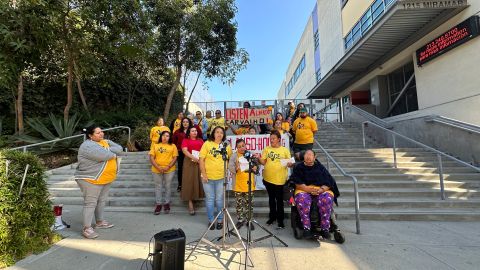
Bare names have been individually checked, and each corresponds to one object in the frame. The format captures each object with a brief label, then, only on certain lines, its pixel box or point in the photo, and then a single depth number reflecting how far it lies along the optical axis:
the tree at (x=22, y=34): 6.33
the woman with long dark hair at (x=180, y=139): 6.47
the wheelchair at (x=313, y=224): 4.31
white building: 8.50
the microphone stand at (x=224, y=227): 3.78
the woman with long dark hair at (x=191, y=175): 5.79
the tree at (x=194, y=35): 12.59
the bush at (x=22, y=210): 3.42
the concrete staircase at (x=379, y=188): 5.72
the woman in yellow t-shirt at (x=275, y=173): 4.95
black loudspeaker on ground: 2.91
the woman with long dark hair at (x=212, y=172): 4.82
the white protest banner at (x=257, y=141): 6.70
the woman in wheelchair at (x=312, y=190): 4.32
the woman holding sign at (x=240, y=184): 4.88
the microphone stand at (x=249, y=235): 3.90
